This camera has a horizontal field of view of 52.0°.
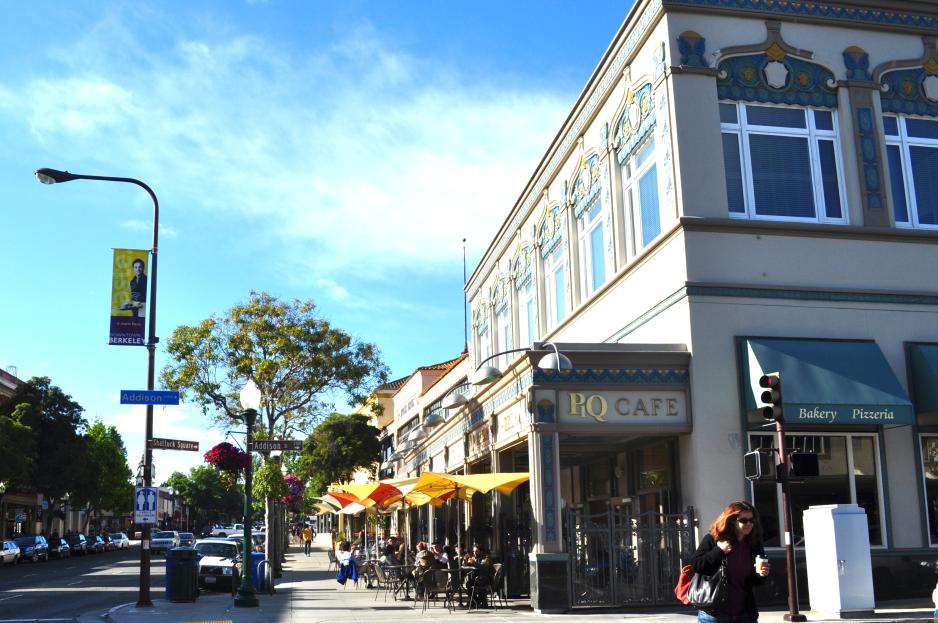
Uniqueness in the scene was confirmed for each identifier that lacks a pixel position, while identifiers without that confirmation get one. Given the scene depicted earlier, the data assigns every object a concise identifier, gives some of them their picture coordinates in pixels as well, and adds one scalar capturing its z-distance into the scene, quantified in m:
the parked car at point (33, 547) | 50.06
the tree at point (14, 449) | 47.62
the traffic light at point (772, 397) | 14.03
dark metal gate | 16.69
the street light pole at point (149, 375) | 19.70
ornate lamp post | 19.30
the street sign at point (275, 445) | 19.19
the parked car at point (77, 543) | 62.09
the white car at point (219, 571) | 24.23
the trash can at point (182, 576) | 21.19
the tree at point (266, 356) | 36.47
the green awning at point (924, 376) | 17.22
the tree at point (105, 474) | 66.12
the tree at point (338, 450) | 53.69
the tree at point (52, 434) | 61.38
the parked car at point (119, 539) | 77.01
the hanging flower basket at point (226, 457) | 21.89
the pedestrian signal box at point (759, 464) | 13.80
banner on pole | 19.91
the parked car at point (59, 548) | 56.03
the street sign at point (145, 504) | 19.48
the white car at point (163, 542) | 61.19
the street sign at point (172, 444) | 19.52
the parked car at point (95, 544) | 68.75
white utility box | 14.58
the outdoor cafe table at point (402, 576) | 22.05
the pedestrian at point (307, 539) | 59.09
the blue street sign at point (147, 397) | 19.27
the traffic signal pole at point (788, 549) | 13.92
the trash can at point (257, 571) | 24.44
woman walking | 7.23
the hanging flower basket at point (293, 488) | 37.78
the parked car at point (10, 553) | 45.91
